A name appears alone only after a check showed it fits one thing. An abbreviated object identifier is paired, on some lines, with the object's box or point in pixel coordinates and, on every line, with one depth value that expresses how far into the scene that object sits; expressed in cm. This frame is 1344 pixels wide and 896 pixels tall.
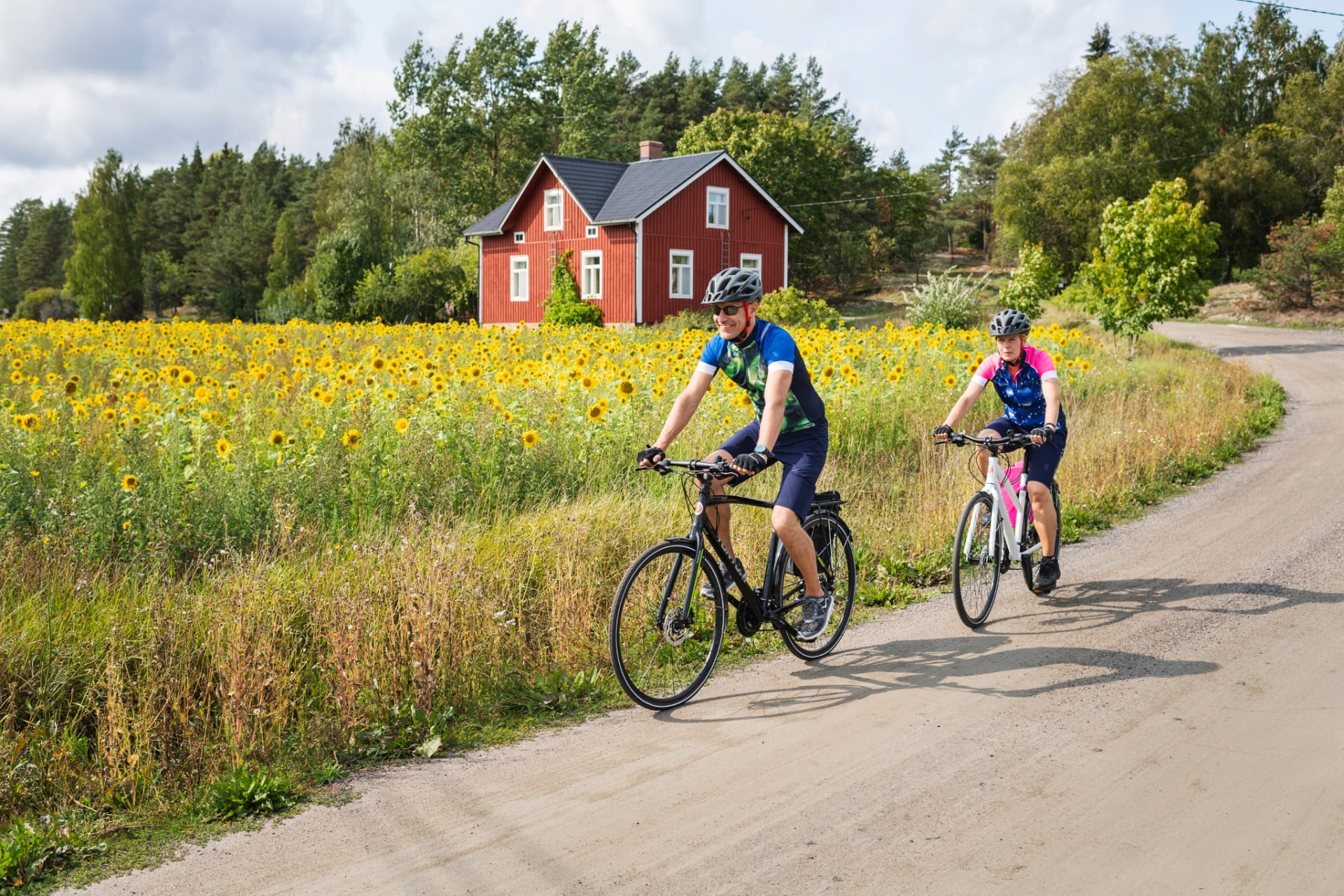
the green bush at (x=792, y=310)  2906
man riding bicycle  567
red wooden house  4331
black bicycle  553
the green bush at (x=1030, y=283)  3334
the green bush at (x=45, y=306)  8456
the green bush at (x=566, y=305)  4222
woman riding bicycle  735
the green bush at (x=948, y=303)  3191
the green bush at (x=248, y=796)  429
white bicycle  687
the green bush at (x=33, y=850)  373
